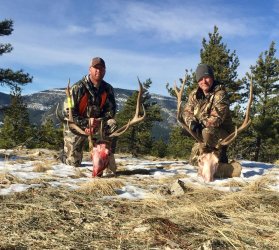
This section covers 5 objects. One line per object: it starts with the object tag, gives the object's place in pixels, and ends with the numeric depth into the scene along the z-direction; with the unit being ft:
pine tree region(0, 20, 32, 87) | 44.23
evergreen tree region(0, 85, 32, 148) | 77.44
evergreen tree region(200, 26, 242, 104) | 62.12
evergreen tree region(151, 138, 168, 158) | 70.08
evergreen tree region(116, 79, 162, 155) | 73.09
